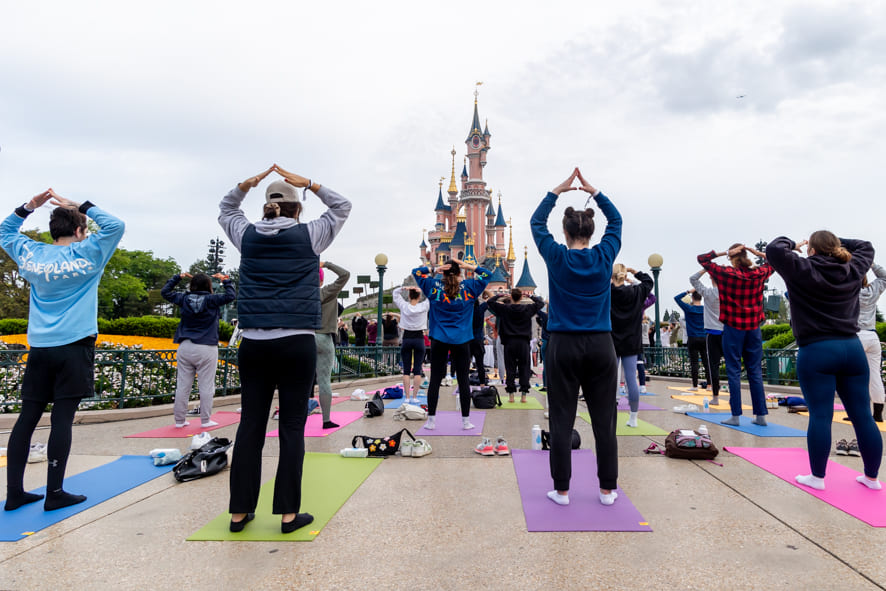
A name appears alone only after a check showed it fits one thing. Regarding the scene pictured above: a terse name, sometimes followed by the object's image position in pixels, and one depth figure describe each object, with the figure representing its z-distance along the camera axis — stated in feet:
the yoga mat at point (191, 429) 19.89
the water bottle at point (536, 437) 16.37
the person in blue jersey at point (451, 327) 19.51
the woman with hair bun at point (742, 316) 20.22
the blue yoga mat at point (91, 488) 9.99
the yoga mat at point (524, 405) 27.71
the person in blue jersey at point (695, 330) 33.43
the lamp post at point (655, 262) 50.21
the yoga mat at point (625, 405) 27.31
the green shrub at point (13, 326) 58.34
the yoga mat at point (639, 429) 19.83
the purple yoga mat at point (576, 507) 9.85
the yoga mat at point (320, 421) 20.13
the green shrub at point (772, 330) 54.54
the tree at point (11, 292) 129.29
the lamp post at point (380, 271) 49.96
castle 266.16
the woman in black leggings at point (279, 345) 9.63
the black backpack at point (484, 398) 26.86
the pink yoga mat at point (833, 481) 10.43
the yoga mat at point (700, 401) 27.04
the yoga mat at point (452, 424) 19.83
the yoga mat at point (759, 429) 18.90
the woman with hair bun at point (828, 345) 11.90
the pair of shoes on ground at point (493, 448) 15.81
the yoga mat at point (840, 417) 20.46
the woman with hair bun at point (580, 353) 11.01
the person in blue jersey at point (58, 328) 11.07
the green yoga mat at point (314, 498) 9.51
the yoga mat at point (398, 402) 28.84
